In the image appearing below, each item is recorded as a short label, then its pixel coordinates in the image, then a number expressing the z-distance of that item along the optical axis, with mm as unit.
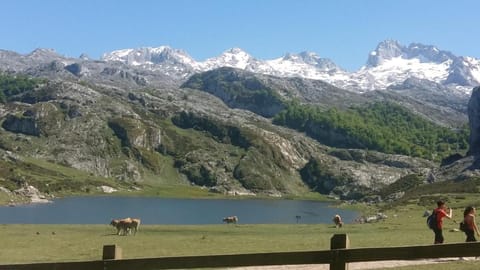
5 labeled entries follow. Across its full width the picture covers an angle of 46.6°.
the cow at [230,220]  102938
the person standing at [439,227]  31594
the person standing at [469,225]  29688
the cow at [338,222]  73750
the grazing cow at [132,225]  59344
